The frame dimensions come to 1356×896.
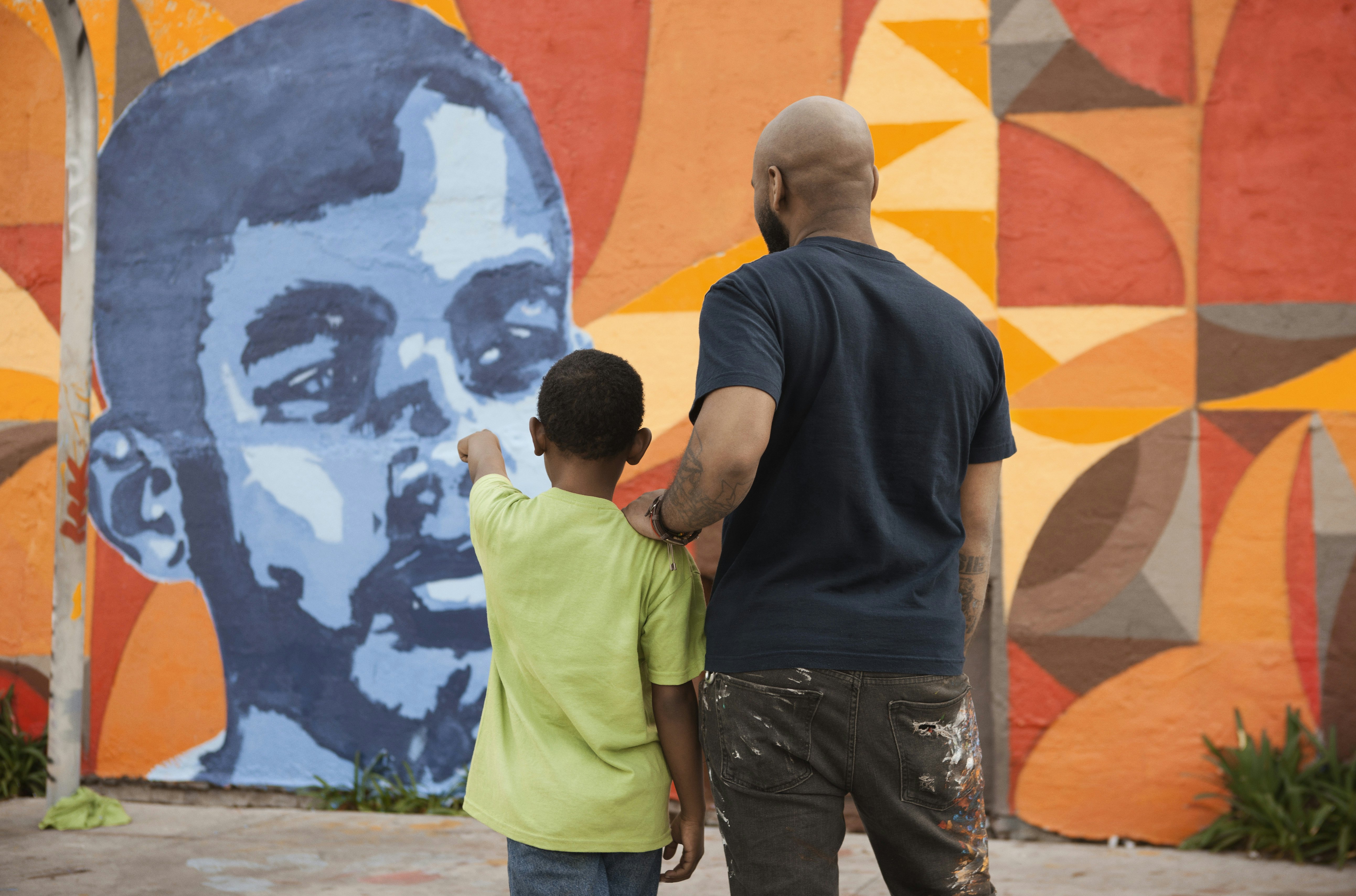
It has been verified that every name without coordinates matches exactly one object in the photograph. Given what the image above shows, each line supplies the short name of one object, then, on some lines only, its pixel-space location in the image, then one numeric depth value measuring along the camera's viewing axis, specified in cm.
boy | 174
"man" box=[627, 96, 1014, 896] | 159
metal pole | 387
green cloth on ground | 386
